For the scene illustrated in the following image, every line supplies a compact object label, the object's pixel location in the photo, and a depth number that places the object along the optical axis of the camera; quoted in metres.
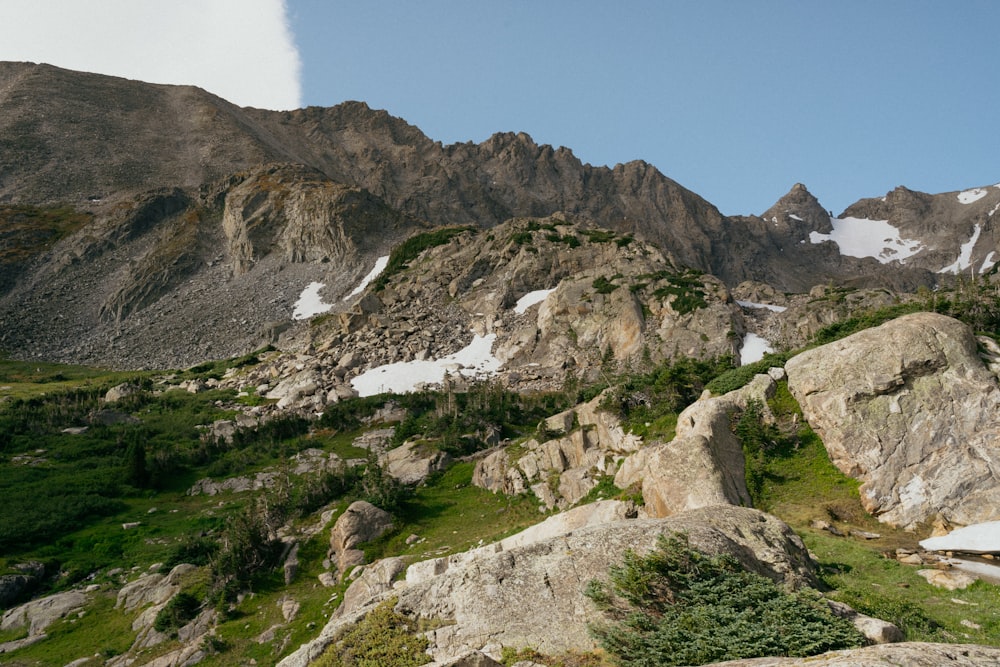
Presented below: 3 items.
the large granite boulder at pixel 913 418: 18.34
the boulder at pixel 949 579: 13.36
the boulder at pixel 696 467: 18.12
